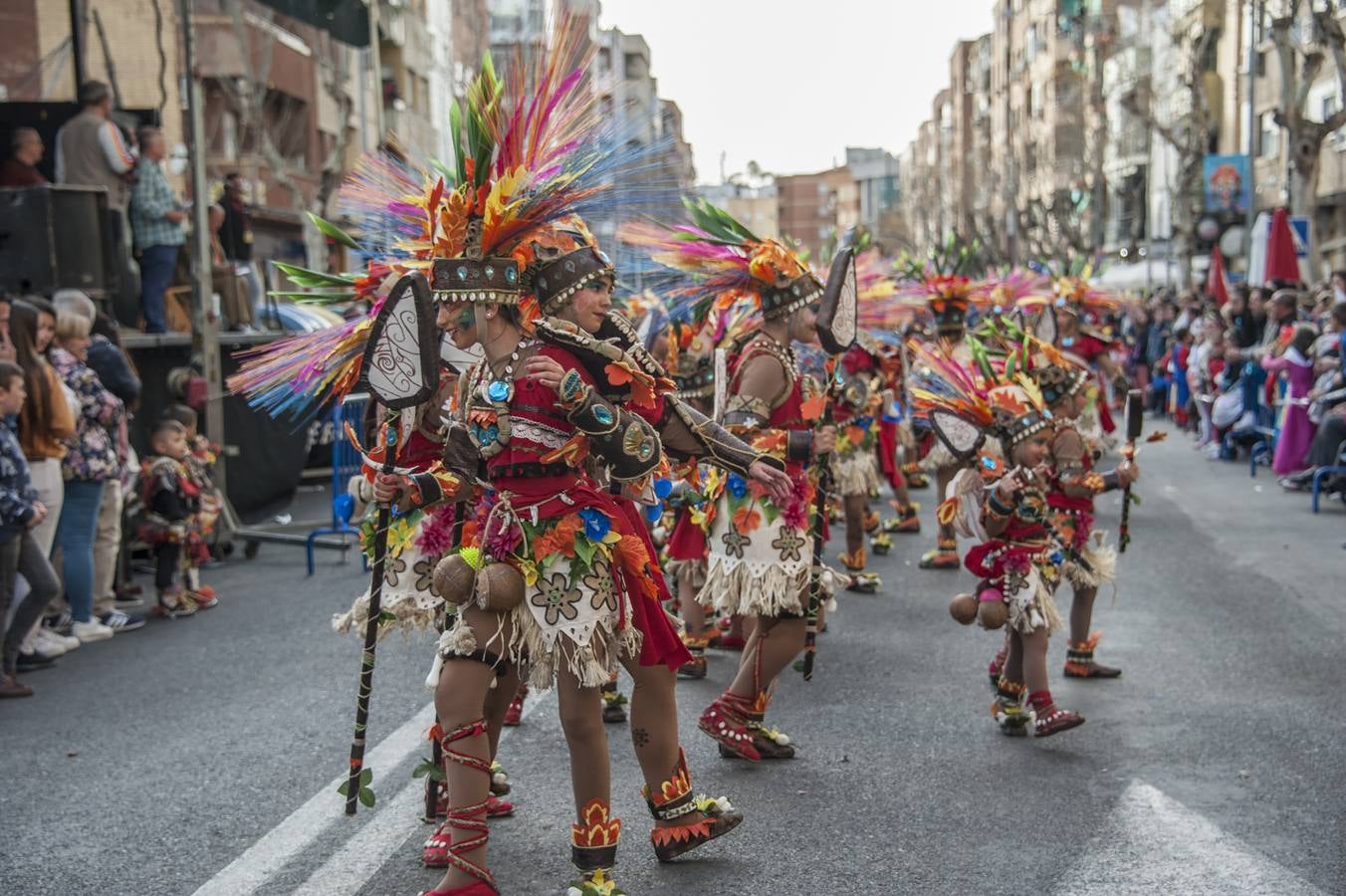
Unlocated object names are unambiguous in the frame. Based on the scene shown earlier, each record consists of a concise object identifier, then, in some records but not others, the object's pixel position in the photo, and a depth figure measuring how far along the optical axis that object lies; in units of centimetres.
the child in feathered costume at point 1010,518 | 639
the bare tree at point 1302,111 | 2244
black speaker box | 1184
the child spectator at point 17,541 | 754
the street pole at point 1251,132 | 2896
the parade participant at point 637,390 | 461
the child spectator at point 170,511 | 966
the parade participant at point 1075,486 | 679
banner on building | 4391
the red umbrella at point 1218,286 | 2422
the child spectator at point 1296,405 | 1462
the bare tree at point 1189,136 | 3678
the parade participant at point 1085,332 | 1117
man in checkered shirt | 1375
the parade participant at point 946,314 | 1141
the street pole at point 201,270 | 1241
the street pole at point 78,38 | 1492
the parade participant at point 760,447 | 609
